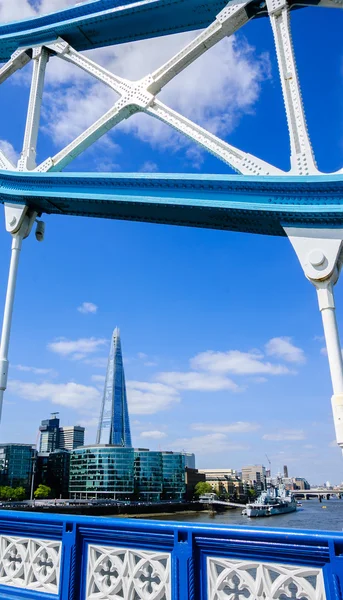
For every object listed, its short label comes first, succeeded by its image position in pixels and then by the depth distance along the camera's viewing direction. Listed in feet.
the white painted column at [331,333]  12.51
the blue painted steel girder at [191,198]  14.70
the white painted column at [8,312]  18.45
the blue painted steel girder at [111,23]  22.95
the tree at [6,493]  277.03
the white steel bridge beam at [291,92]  15.39
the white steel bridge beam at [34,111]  22.62
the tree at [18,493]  282.56
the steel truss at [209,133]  13.88
